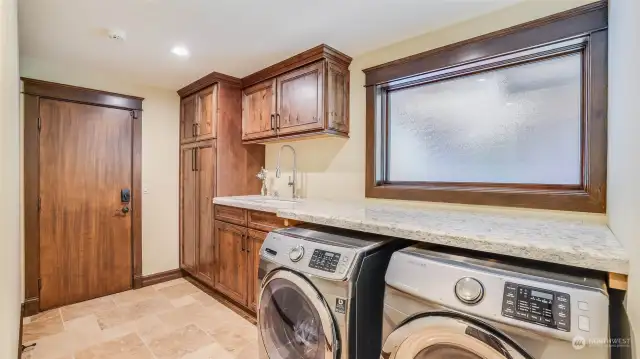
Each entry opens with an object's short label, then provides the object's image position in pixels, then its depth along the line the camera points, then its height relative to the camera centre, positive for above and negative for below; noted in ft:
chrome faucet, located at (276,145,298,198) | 9.64 +0.05
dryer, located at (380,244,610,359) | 2.75 -1.40
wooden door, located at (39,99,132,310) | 8.85 -0.79
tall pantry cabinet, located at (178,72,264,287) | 9.82 +0.61
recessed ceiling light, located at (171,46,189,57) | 7.78 +3.40
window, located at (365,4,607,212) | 5.03 +1.21
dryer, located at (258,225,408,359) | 4.35 -1.83
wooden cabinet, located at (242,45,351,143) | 7.70 +2.29
